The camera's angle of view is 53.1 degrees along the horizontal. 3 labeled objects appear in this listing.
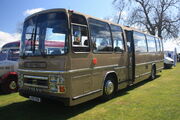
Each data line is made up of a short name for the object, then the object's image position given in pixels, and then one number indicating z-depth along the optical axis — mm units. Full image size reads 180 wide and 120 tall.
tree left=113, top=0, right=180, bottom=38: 32250
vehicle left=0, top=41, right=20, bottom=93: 8359
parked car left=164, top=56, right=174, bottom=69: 18788
